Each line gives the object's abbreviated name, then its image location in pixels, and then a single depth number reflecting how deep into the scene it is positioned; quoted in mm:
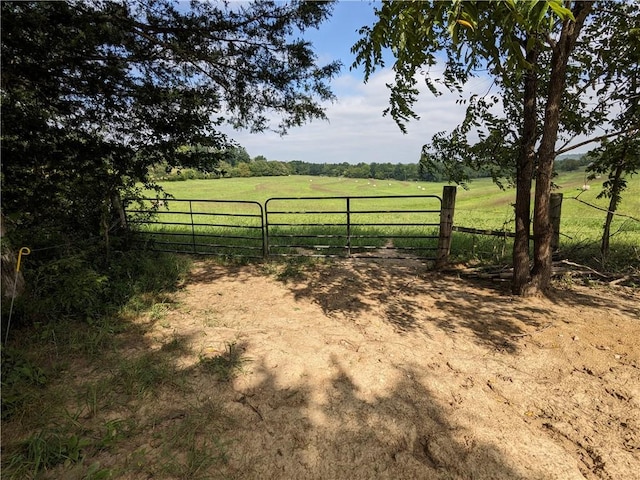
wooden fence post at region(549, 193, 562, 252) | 5691
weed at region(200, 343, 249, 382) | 2947
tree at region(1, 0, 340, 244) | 3838
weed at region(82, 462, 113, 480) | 1906
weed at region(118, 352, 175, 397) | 2699
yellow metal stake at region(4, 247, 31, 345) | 3148
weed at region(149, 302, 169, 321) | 4129
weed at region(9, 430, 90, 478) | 1950
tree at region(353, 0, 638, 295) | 1605
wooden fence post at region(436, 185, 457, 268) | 5820
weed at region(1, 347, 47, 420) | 2357
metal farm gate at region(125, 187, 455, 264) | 6051
